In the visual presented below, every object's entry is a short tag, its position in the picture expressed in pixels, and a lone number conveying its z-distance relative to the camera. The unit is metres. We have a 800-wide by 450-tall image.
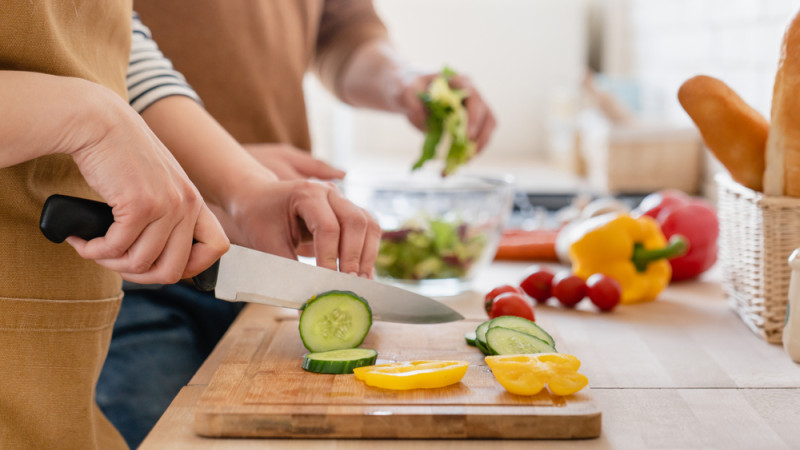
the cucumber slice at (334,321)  1.00
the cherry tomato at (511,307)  1.14
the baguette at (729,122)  1.13
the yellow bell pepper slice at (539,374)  0.84
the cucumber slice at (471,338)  1.04
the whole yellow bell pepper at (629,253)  1.41
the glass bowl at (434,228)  1.40
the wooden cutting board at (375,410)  0.80
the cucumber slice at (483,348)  0.98
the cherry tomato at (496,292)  1.20
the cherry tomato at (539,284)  1.36
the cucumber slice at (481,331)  1.00
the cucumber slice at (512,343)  0.95
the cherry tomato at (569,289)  1.33
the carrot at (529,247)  1.69
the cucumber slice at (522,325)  0.99
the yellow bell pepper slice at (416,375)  0.86
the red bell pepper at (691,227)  1.53
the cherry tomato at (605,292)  1.31
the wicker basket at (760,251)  1.09
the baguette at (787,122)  1.05
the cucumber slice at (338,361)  0.92
